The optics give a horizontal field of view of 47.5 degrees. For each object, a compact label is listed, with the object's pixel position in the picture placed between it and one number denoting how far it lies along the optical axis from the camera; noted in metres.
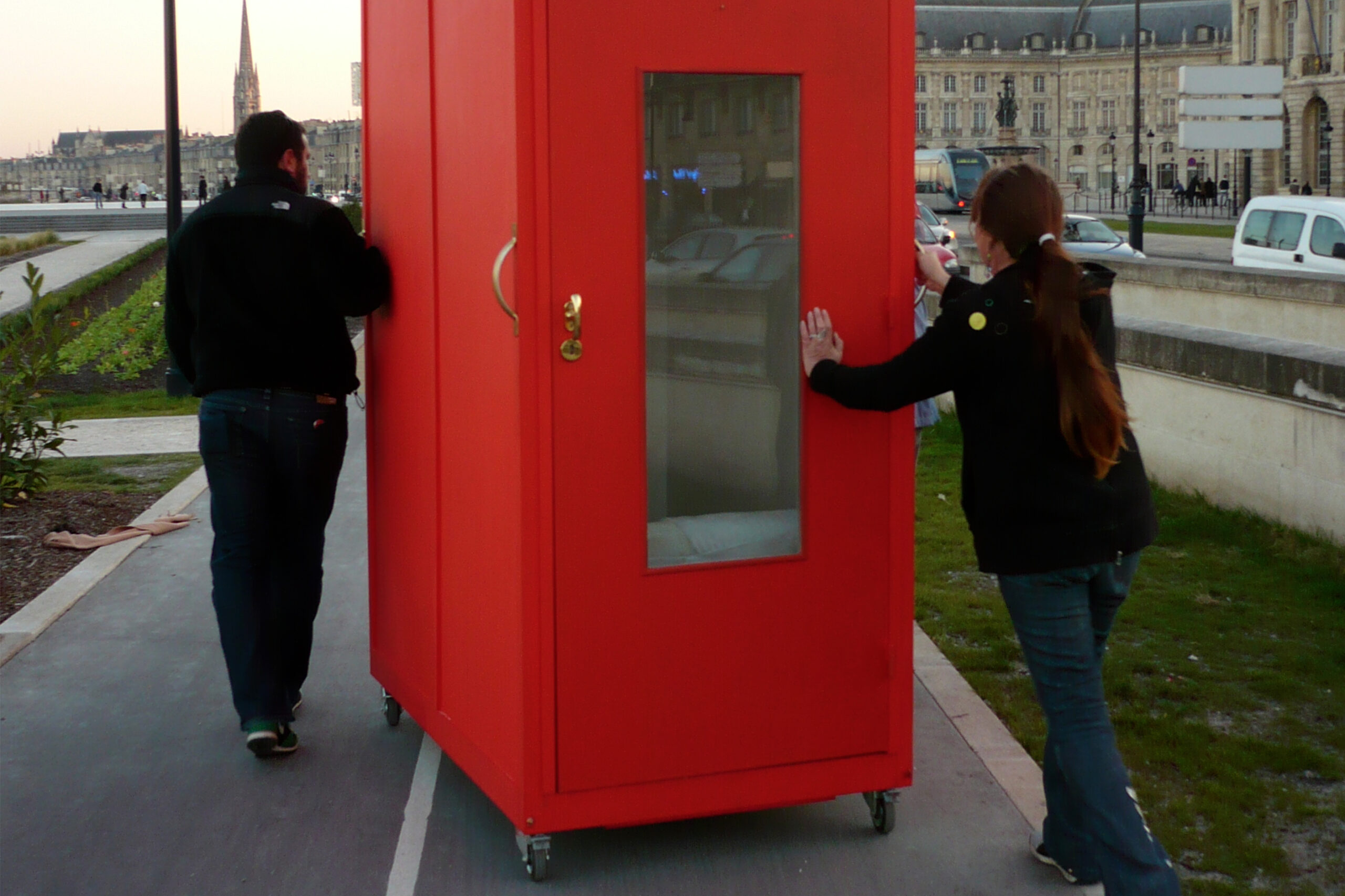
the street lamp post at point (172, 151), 13.76
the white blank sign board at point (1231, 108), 24.69
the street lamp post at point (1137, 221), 28.50
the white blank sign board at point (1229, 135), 24.22
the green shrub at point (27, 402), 8.27
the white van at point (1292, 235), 17.81
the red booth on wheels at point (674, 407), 3.46
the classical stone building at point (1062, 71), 138.38
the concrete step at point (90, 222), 44.28
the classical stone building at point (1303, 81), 69.62
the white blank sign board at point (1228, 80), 24.75
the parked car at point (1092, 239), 24.88
